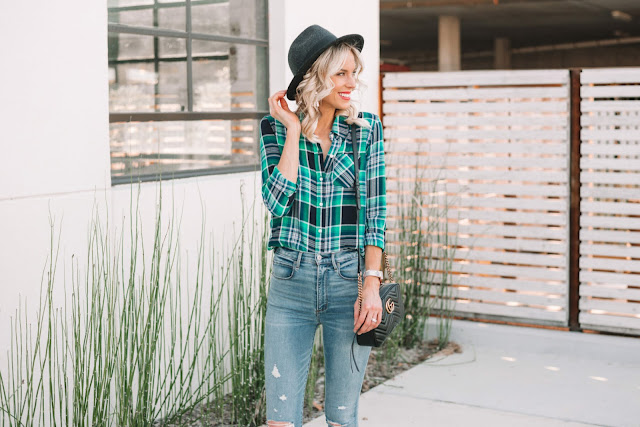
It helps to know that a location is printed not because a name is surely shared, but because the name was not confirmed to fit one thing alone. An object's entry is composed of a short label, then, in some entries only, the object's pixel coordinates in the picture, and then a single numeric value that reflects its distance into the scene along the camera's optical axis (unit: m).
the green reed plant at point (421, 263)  4.41
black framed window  3.32
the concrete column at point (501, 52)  19.41
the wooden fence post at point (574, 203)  4.52
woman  2.11
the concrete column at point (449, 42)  15.57
